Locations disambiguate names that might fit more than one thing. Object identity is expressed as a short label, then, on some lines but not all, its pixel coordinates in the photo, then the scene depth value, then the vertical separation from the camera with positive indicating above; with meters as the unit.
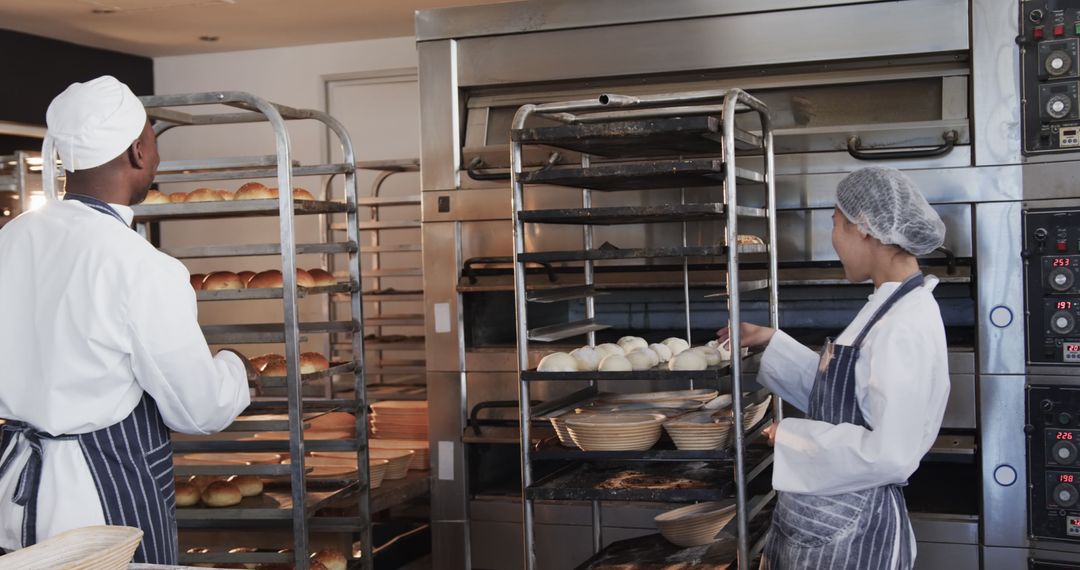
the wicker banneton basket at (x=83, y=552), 1.45 -0.39
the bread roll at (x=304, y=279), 3.56 -0.04
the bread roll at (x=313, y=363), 3.53 -0.32
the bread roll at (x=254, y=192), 3.47 +0.25
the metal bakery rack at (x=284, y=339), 3.16 -0.22
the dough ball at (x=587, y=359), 2.72 -0.26
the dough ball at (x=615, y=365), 2.62 -0.26
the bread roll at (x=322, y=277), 3.67 -0.04
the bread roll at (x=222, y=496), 3.42 -0.72
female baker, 2.28 -0.34
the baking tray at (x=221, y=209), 3.22 +0.18
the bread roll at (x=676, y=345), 2.86 -0.24
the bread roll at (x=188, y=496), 3.50 -0.74
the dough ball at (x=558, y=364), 2.70 -0.26
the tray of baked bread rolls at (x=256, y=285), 3.25 -0.06
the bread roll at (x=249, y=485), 3.51 -0.71
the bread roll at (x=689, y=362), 2.56 -0.25
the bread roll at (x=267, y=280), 3.52 -0.04
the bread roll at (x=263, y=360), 3.51 -0.30
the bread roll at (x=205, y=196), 3.44 +0.24
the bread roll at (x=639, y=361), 2.66 -0.26
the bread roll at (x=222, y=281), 3.53 -0.04
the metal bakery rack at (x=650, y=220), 2.51 +0.07
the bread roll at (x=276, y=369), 3.47 -0.33
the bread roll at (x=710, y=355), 2.63 -0.25
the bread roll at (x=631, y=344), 2.84 -0.23
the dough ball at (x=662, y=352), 2.77 -0.25
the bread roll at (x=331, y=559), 3.54 -0.97
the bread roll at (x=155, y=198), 3.50 +0.24
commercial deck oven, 3.32 +0.16
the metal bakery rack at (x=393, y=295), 5.11 -0.16
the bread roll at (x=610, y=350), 2.74 -0.24
